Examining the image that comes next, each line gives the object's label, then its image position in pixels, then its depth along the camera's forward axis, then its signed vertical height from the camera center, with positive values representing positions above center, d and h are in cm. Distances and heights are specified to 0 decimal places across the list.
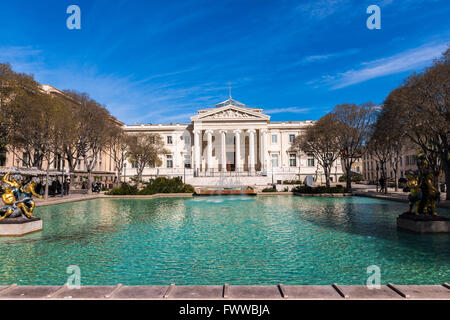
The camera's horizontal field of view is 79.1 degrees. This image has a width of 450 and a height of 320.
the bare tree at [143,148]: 4422 +352
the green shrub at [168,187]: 3066 -197
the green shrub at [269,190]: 3232 -258
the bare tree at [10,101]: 2372 +625
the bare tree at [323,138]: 3309 +389
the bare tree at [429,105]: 1819 +436
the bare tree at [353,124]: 3180 +514
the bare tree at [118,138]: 3728 +484
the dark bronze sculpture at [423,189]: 976 -83
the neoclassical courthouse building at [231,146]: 5897 +523
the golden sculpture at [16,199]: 1002 -106
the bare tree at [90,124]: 3078 +523
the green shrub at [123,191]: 2893 -226
